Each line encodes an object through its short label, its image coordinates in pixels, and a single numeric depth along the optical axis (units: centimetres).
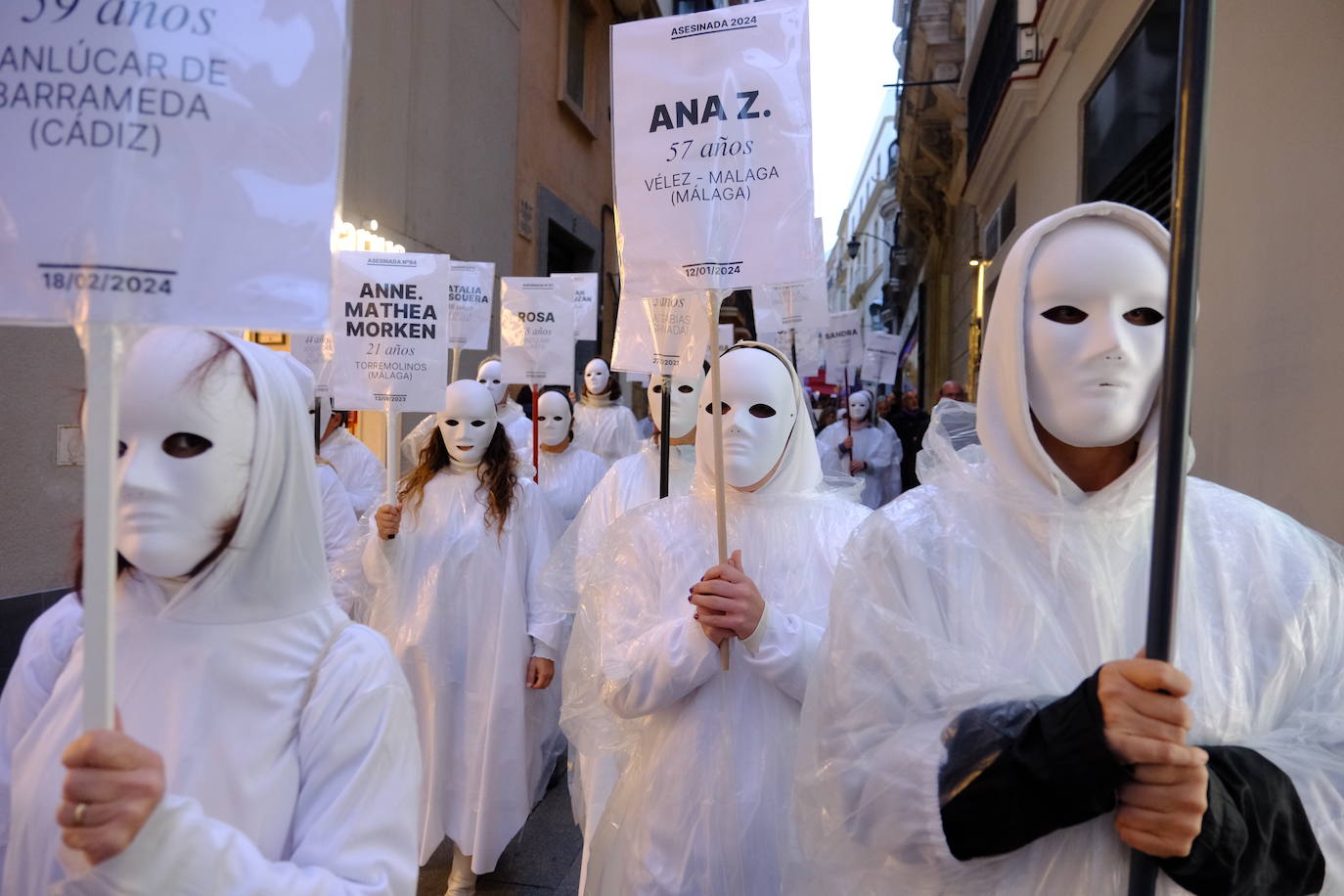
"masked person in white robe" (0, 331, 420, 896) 144
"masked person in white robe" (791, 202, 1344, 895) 143
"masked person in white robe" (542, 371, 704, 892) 305
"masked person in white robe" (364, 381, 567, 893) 431
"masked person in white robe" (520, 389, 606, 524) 721
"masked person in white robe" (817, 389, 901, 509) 1075
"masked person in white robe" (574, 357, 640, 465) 905
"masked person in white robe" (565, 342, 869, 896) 250
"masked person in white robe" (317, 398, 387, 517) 632
